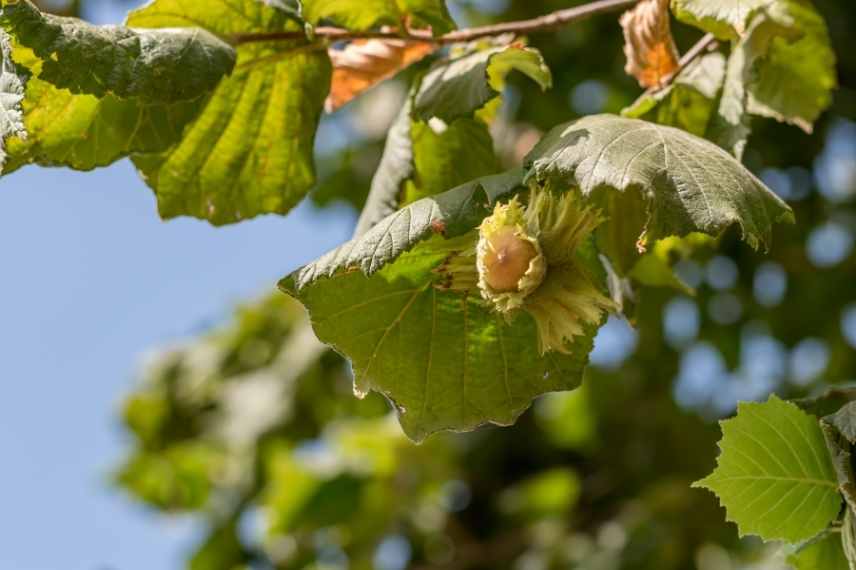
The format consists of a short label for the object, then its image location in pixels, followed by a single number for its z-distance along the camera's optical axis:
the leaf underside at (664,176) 0.80
